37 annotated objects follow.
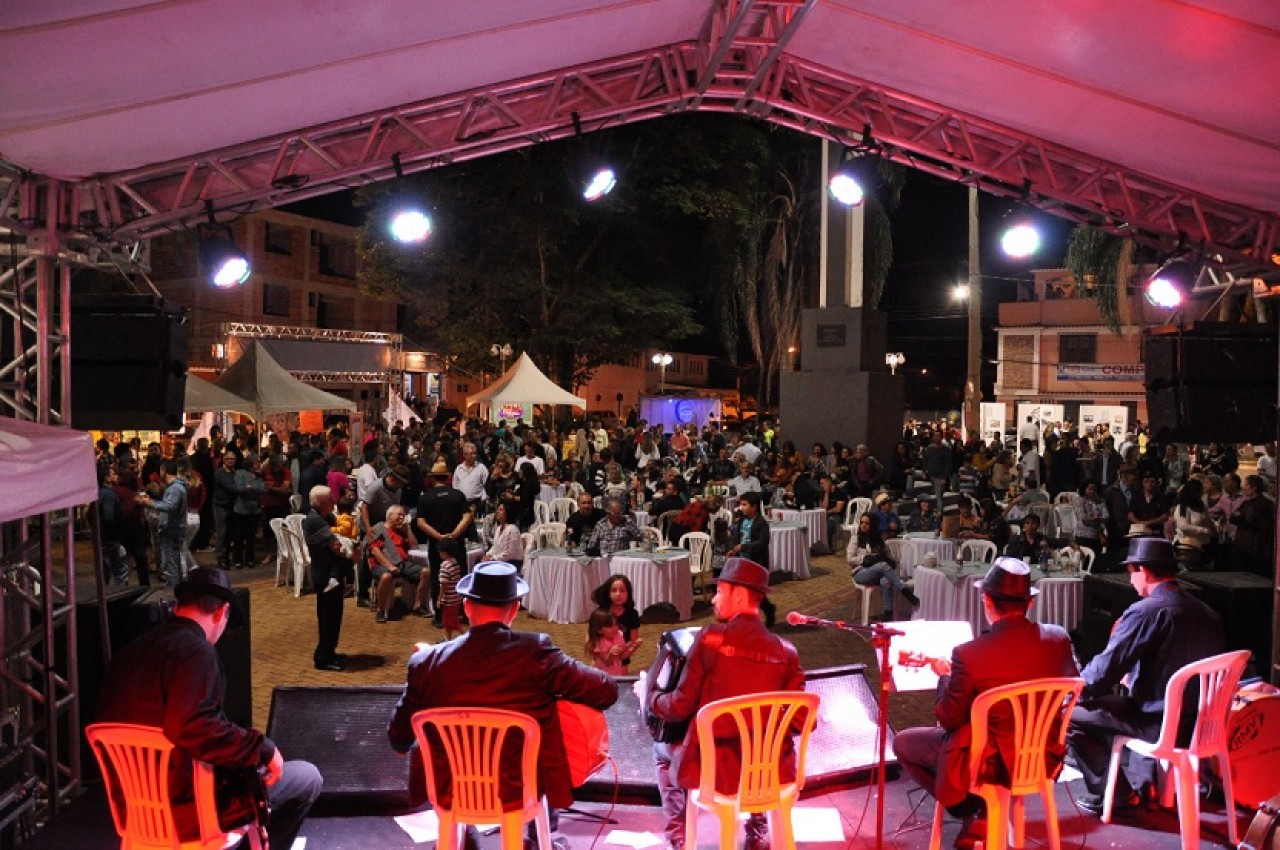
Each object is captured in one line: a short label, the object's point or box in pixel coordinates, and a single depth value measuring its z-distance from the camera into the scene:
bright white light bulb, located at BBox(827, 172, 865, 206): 8.44
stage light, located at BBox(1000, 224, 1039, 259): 8.67
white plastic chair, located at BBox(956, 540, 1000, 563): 10.02
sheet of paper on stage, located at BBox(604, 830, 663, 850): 4.88
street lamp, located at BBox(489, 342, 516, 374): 24.28
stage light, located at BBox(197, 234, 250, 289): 6.80
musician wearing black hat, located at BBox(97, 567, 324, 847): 3.65
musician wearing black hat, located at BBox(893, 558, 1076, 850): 4.18
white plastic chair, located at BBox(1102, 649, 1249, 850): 4.57
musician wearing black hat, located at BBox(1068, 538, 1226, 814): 4.91
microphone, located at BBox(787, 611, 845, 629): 4.09
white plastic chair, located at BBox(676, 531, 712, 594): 11.00
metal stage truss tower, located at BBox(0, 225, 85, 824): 5.16
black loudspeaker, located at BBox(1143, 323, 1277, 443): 6.48
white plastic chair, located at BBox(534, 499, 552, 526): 13.46
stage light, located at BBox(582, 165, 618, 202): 8.47
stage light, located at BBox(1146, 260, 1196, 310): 7.02
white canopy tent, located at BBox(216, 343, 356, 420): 15.43
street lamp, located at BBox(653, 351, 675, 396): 31.70
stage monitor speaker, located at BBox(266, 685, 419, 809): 5.24
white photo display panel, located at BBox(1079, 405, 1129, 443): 34.09
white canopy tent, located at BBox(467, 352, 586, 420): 17.94
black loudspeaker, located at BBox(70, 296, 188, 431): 5.69
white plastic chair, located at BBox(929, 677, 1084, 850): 4.12
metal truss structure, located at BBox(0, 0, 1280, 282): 6.14
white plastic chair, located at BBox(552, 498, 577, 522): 13.32
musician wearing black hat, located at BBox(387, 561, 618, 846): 3.94
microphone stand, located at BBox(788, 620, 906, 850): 4.23
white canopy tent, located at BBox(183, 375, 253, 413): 14.40
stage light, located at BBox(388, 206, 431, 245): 8.64
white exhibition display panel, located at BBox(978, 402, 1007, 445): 33.78
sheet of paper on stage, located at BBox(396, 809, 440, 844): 4.91
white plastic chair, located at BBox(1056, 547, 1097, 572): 9.39
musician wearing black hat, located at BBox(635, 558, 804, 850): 4.14
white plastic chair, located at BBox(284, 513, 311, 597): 11.16
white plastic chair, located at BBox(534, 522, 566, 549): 10.95
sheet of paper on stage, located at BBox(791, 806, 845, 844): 4.95
